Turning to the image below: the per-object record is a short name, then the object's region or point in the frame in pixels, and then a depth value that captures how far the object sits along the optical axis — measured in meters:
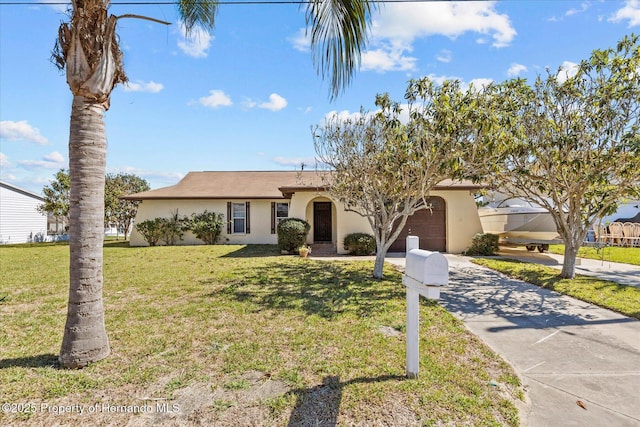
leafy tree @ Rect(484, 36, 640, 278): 8.02
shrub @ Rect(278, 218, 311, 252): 15.19
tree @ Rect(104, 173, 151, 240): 25.55
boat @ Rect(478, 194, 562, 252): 14.70
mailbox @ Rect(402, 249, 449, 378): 3.07
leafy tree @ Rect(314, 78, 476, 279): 8.20
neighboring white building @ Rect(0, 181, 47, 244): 24.25
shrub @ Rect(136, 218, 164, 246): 19.75
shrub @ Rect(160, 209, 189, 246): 20.02
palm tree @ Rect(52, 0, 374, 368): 3.71
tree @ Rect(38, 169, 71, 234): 24.22
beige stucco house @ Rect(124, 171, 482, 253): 15.88
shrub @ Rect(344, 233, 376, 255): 14.83
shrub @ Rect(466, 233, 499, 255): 15.04
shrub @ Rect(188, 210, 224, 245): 19.86
